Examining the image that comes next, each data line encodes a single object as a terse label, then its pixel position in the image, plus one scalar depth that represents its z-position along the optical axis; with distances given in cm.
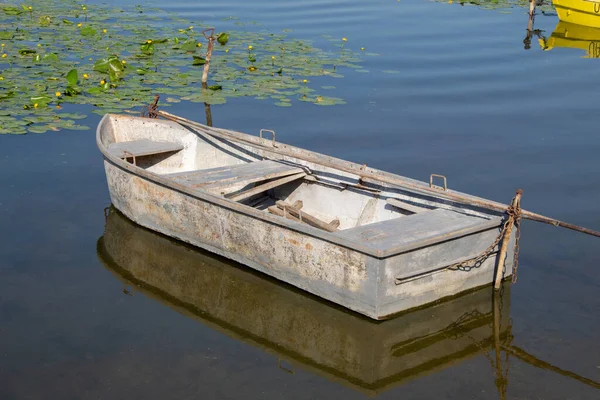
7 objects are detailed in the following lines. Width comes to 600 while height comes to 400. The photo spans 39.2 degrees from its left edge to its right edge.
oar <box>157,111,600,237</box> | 669
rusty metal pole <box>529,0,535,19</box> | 1735
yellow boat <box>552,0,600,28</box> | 1819
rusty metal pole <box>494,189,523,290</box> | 652
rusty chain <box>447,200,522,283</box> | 655
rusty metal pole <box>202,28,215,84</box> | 1244
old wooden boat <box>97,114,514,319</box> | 643
